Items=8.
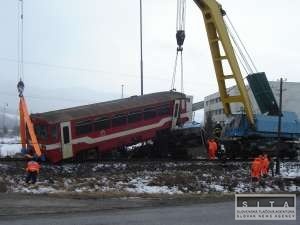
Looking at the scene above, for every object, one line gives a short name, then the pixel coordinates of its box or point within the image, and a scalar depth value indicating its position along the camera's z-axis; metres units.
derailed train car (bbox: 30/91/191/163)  27.48
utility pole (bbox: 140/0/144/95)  41.13
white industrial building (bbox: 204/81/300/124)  88.75
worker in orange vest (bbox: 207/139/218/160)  29.22
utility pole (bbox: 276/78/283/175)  24.14
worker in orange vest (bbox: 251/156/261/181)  22.06
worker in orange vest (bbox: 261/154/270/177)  22.50
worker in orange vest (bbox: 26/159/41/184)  19.17
